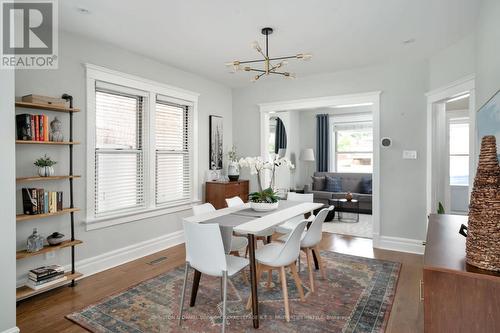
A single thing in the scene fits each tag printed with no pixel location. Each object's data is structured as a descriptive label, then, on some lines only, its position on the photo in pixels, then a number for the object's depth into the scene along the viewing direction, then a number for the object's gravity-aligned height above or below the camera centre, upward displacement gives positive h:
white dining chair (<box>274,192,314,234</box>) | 3.69 -0.64
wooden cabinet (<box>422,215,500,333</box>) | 1.24 -0.58
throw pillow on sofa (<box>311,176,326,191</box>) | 7.59 -0.52
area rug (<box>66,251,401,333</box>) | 2.36 -1.28
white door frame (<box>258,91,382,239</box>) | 4.54 +0.97
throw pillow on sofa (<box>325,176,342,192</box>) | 7.45 -0.52
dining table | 2.38 -0.52
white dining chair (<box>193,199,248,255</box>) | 3.09 -0.81
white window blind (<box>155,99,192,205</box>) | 4.43 +0.16
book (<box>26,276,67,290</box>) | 2.78 -1.15
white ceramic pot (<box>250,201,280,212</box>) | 3.17 -0.45
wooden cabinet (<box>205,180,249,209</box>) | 4.95 -0.47
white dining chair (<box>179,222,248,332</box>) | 2.16 -0.68
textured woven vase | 1.27 -0.22
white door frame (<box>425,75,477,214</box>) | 3.55 +0.51
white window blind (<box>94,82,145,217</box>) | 3.66 +0.16
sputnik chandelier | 2.82 +1.43
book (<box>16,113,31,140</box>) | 2.74 +0.35
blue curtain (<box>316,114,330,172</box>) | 8.32 +0.53
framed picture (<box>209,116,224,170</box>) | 5.31 +0.39
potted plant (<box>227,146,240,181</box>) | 5.37 -0.15
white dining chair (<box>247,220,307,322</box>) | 2.44 -0.82
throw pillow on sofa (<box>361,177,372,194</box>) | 7.10 -0.52
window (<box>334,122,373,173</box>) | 7.96 +0.46
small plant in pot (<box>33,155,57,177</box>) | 2.88 -0.03
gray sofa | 6.90 -0.69
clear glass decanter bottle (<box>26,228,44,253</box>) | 2.79 -0.75
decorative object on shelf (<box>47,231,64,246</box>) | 2.97 -0.75
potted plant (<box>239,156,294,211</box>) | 3.17 -0.34
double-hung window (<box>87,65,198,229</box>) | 3.60 +0.22
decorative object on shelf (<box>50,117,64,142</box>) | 3.01 +0.34
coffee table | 6.44 -1.00
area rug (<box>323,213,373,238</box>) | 5.31 -1.23
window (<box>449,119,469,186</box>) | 6.70 +0.27
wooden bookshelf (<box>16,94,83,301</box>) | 2.71 -0.48
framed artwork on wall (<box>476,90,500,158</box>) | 1.82 +0.31
